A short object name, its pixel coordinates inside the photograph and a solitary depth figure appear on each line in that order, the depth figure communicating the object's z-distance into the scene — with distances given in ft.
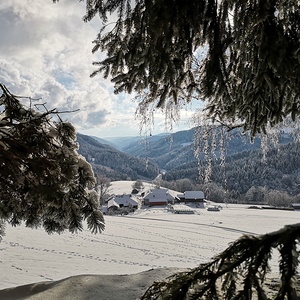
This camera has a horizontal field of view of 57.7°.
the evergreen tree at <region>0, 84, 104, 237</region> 8.61
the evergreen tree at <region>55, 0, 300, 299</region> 3.82
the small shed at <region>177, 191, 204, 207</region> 175.37
